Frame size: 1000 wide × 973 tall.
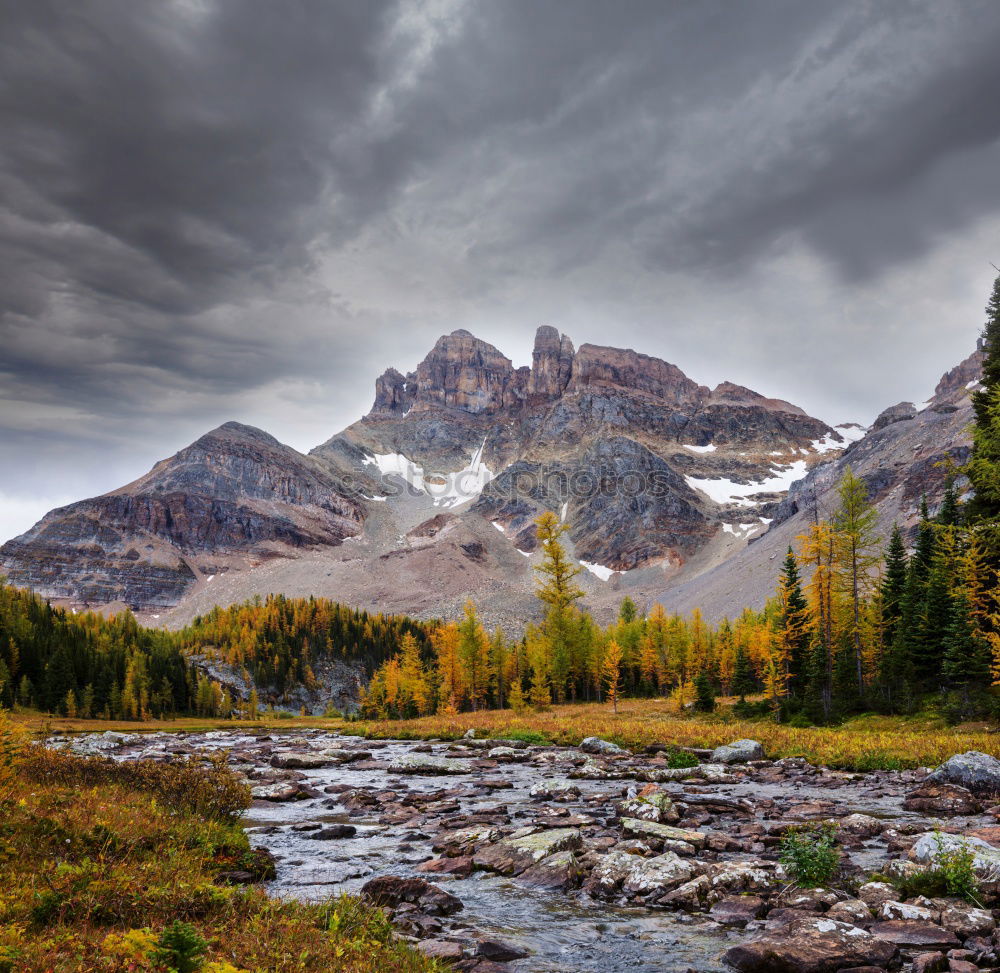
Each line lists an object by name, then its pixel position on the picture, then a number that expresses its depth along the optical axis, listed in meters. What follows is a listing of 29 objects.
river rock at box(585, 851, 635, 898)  11.16
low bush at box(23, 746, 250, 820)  14.18
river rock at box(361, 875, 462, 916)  10.21
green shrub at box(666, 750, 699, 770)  25.36
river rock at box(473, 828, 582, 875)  12.59
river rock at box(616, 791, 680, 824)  15.59
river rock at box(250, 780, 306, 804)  21.80
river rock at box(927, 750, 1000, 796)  17.48
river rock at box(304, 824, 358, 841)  15.71
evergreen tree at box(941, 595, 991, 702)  34.56
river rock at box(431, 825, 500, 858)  13.66
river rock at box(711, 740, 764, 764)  27.17
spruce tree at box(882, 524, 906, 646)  53.09
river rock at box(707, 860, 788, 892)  10.64
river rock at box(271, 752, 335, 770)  32.00
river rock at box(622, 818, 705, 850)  13.32
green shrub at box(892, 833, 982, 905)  9.57
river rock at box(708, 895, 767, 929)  9.58
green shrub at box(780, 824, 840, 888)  10.38
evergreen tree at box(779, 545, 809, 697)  52.25
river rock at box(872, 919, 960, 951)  8.23
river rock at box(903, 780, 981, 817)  15.98
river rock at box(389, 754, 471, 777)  27.19
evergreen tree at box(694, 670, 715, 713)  49.38
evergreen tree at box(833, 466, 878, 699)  40.72
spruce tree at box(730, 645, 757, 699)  56.52
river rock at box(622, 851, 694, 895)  10.95
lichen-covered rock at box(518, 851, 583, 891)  11.59
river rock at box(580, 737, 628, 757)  30.14
